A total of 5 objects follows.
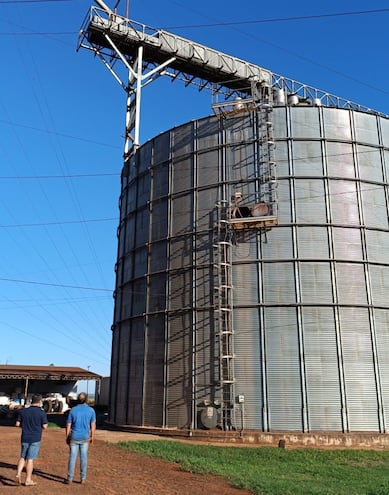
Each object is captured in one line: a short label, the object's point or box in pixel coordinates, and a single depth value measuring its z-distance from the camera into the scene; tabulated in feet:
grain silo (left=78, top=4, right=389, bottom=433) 57.82
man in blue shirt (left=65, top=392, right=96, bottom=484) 27.89
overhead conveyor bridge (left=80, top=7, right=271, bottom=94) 95.71
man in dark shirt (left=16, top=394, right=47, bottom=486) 27.81
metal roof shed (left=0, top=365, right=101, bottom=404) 127.85
